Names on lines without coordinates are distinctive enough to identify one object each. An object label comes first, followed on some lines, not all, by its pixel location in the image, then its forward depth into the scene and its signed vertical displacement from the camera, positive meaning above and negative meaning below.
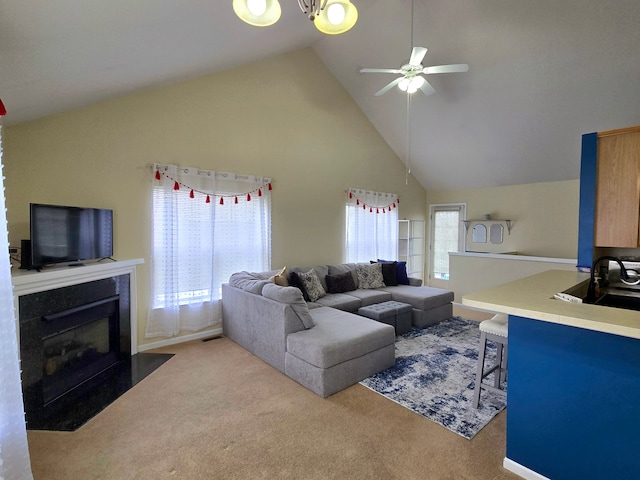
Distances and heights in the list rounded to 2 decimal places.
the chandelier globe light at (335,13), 1.72 +1.21
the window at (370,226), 5.51 +0.08
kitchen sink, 2.09 -0.48
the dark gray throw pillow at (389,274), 5.15 -0.74
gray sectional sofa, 2.65 -0.99
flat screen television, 2.45 -0.05
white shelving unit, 6.51 -0.32
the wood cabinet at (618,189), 2.37 +0.34
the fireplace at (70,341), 2.28 -1.01
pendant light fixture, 1.58 +1.15
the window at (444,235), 6.48 -0.10
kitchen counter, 1.44 -0.81
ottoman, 3.79 -1.04
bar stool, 2.30 -0.81
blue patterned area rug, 2.32 -1.37
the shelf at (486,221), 5.77 +0.19
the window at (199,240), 3.56 -0.13
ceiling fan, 2.95 +1.62
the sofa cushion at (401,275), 5.24 -0.76
